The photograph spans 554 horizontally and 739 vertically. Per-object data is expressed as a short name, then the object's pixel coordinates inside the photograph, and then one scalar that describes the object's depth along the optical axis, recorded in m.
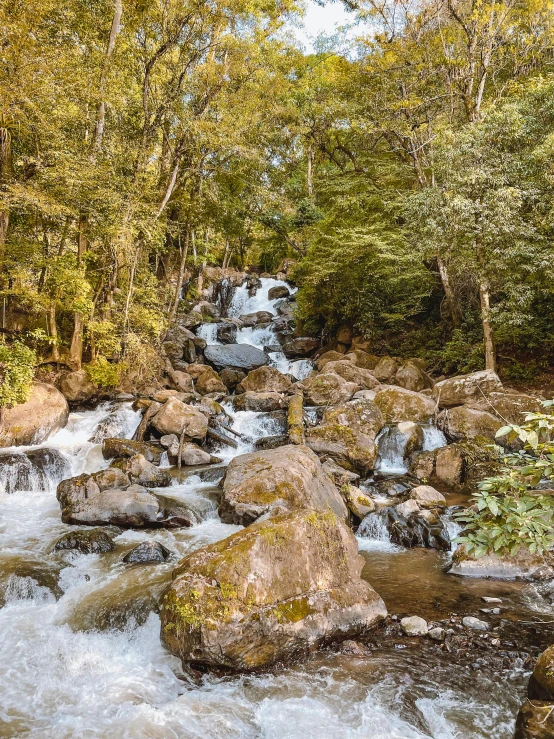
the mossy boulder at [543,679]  3.65
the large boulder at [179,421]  12.58
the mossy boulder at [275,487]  7.55
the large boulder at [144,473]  10.18
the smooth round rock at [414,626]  5.36
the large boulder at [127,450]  11.55
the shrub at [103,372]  14.83
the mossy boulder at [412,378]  16.36
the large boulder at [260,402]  14.80
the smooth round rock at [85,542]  7.08
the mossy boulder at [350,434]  11.38
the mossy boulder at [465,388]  13.14
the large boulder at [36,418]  11.57
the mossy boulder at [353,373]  16.25
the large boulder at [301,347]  22.25
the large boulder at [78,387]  14.51
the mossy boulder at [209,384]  17.48
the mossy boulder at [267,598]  4.54
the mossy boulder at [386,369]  17.36
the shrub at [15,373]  10.70
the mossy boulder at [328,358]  19.38
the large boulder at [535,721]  3.18
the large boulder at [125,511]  8.19
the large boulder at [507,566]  6.80
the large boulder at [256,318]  26.06
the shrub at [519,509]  2.87
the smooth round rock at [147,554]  6.83
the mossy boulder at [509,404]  11.74
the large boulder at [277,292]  29.70
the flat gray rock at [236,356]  20.25
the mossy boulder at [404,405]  13.26
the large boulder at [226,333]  23.55
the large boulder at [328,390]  14.91
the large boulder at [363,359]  18.88
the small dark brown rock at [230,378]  18.41
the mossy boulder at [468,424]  11.66
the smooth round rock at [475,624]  5.44
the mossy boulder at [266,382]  16.74
